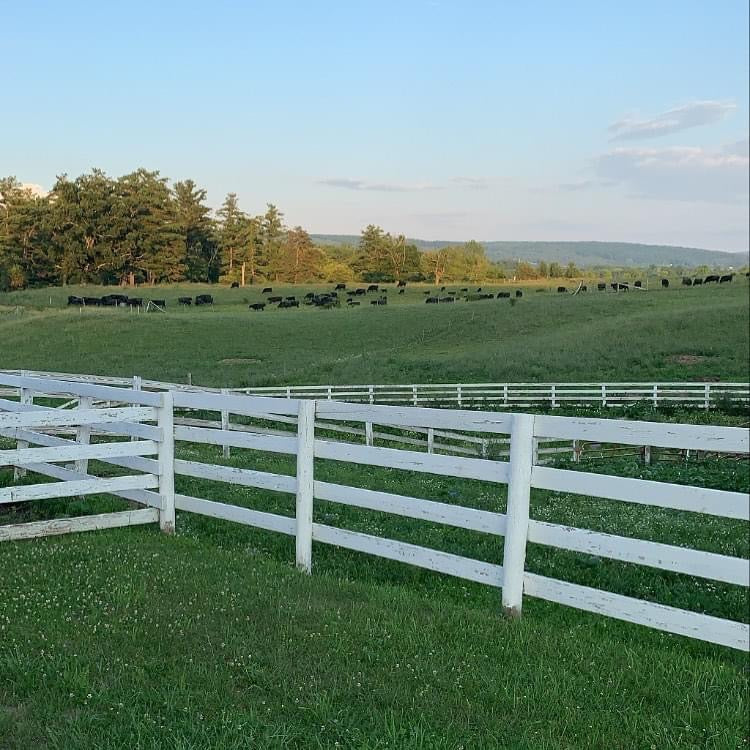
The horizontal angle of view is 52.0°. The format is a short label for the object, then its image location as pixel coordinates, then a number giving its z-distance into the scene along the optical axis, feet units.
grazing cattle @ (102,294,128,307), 207.62
